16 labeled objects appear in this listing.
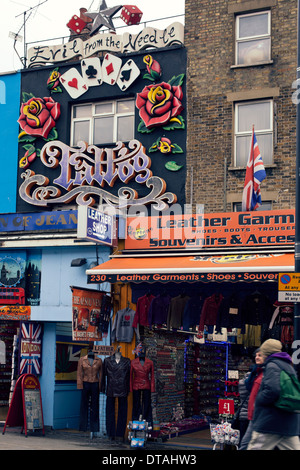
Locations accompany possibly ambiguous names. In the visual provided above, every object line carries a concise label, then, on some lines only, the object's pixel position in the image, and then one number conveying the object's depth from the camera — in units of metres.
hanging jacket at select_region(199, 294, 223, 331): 14.57
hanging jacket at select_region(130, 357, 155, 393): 14.73
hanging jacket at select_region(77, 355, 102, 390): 15.17
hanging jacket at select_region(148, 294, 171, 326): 15.09
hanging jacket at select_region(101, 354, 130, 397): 14.74
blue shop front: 16.75
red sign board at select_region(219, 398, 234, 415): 13.20
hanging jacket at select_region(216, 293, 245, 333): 14.53
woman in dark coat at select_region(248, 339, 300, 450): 7.64
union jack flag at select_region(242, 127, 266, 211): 14.98
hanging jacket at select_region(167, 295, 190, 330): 14.91
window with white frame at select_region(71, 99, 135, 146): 18.45
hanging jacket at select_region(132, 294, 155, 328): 15.14
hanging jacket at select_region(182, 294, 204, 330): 15.11
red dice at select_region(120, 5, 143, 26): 19.30
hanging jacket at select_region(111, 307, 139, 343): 15.30
